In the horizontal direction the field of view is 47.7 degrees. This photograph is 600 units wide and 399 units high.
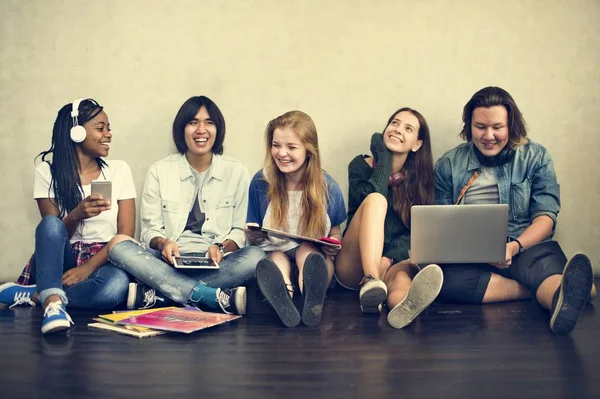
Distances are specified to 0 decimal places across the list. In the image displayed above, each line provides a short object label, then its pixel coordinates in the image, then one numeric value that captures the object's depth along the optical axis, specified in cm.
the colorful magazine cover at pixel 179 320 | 288
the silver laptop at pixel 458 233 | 314
